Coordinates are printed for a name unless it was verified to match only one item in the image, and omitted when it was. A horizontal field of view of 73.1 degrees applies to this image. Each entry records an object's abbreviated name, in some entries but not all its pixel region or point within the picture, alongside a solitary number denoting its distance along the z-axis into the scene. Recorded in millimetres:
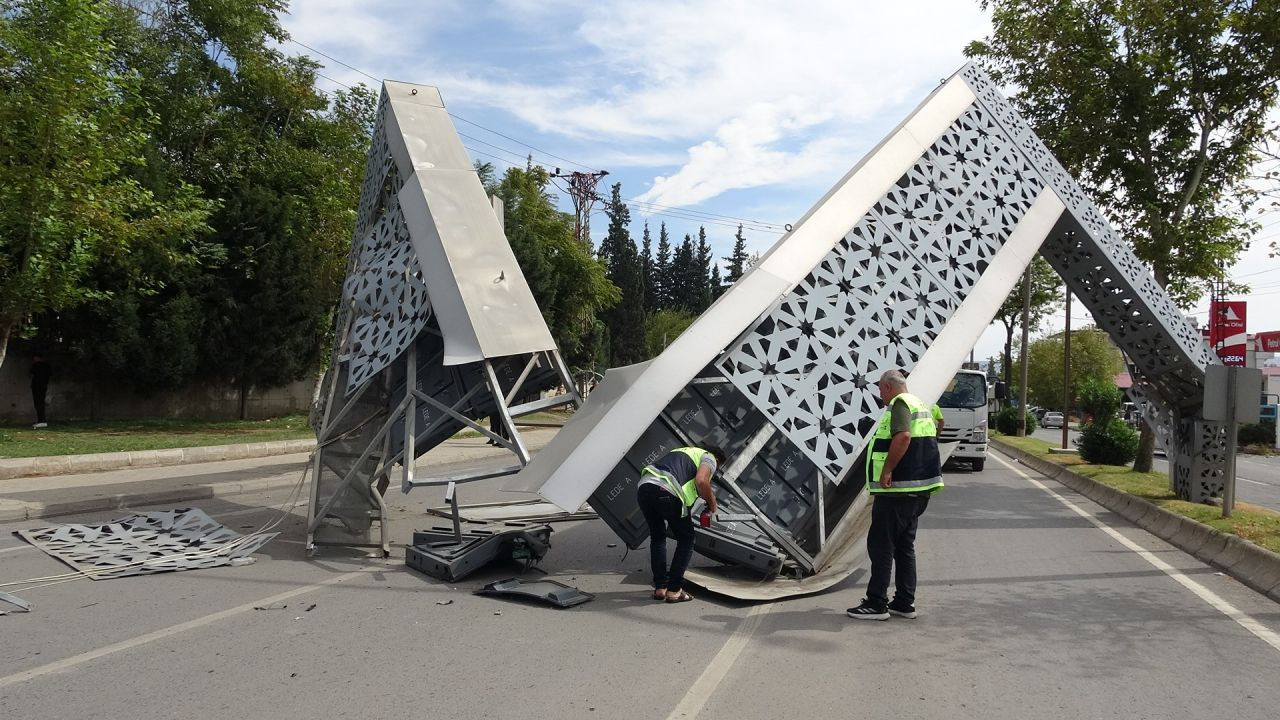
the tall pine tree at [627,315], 70812
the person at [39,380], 20812
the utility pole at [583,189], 57031
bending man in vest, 6762
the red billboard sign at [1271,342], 34250
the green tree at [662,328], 75162
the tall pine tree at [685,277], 99500
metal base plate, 7547
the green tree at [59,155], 15555
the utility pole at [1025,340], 32831
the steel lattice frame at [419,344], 8328
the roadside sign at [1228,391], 10016
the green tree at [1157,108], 14695
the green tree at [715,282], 98750
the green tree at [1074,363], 66500
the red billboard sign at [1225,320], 15973
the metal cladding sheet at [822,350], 7242
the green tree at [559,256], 41281
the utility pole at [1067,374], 28062
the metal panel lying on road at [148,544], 7848
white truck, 20703
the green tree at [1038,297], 37719
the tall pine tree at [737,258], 94562
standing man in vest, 6430
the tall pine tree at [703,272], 98650
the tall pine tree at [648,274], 99688
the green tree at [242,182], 23094
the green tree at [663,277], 101688
